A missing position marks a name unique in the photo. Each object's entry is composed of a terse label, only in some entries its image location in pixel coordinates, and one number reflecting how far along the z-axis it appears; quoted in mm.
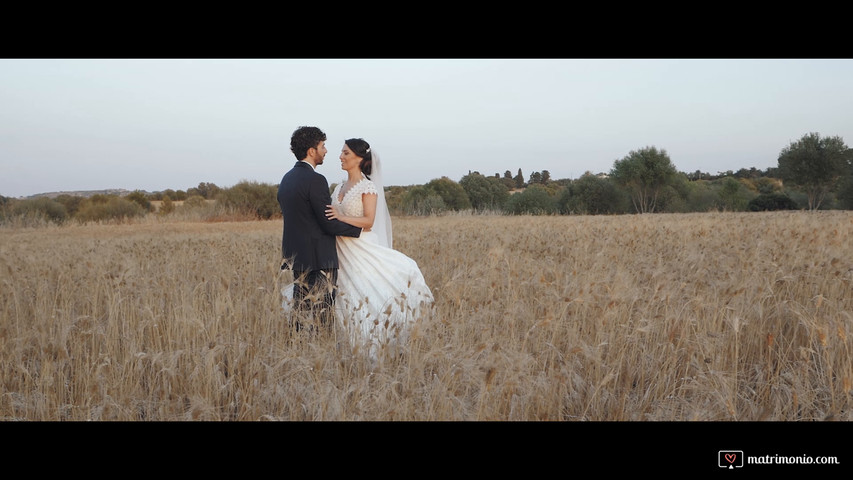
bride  5016
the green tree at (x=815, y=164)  38812
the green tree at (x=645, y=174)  43844
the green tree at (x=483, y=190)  38156
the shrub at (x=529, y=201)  37719
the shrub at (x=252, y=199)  23578
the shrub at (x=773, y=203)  34594
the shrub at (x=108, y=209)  22500
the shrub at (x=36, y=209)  18234
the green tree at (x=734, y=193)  46781
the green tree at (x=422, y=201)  26880
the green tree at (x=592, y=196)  42000
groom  4660
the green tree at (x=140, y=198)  29484
